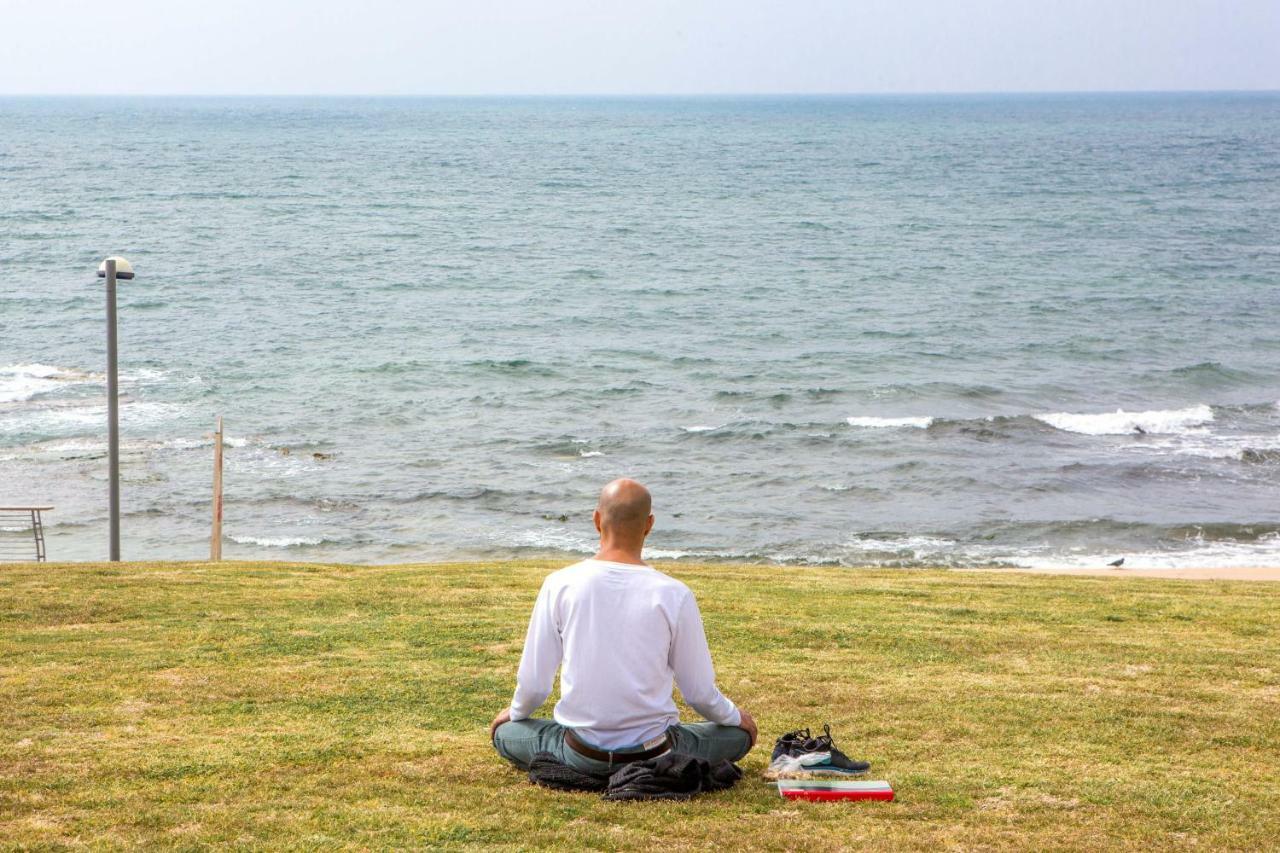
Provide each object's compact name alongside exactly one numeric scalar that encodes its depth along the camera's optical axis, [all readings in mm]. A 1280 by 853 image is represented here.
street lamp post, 13938
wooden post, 14500
